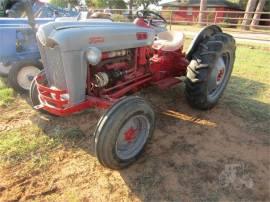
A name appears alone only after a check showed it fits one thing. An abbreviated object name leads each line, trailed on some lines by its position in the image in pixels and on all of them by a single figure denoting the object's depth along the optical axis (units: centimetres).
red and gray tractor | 208
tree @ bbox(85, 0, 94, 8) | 2867
